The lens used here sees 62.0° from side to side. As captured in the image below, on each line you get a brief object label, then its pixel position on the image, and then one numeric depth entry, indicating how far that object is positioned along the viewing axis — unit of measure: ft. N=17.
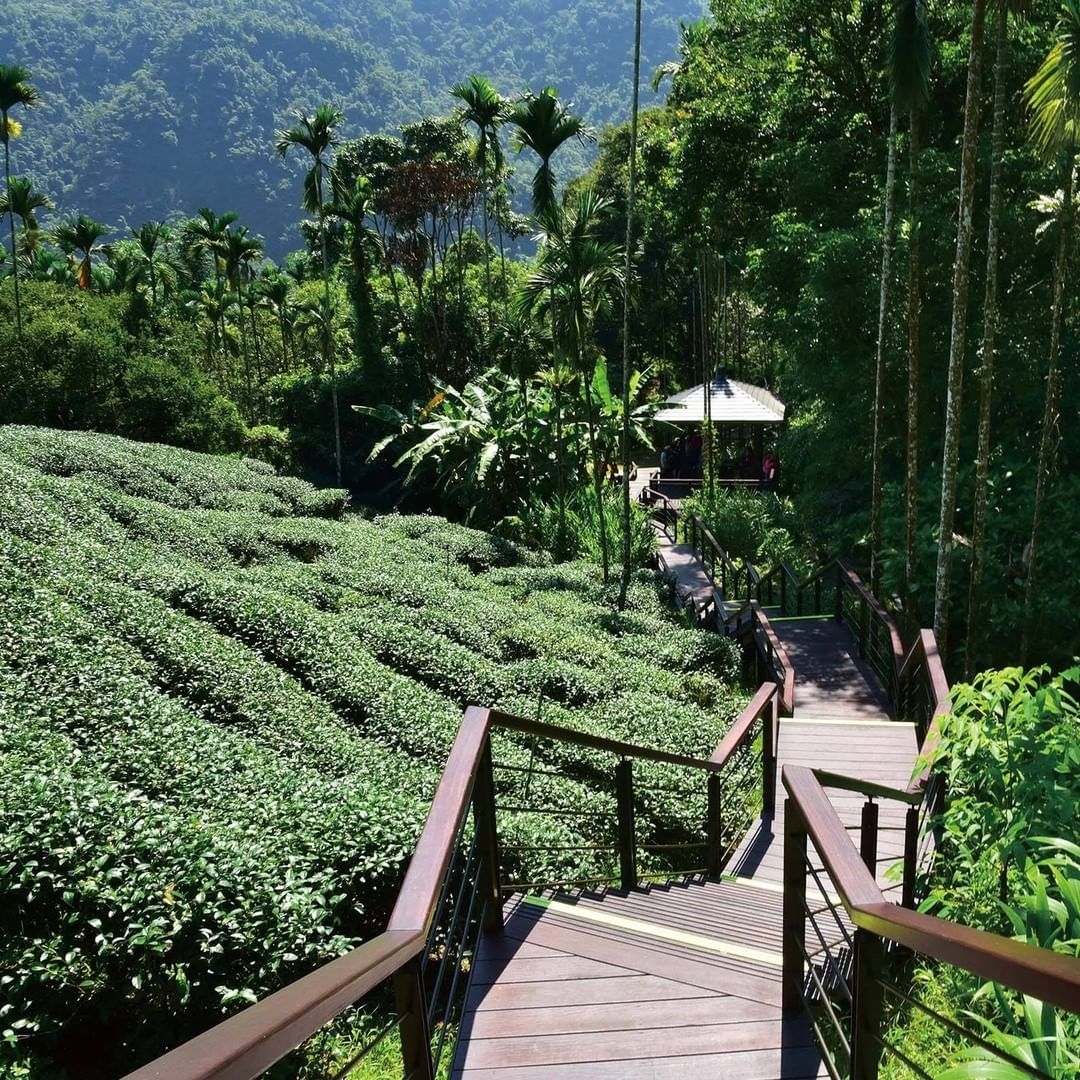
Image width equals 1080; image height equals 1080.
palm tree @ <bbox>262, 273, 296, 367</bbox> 126.82
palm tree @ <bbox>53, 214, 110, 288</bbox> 118.32
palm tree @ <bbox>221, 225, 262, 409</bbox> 118.52
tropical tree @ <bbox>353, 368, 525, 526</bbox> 68.13
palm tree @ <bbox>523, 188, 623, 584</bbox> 50.03
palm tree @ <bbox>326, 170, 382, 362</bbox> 93.45
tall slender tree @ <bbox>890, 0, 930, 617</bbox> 33.88
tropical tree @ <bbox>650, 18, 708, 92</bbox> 65.00
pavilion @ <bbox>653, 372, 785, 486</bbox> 75.72
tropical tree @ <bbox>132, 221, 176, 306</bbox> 126.00
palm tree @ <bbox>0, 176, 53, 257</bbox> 103.35
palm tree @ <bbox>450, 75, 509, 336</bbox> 78.43
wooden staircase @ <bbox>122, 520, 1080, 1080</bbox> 5.56
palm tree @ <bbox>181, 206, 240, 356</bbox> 118.62
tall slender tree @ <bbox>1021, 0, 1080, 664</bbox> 26.17
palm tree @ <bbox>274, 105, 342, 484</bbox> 82.64
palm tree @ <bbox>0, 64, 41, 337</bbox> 75.95
